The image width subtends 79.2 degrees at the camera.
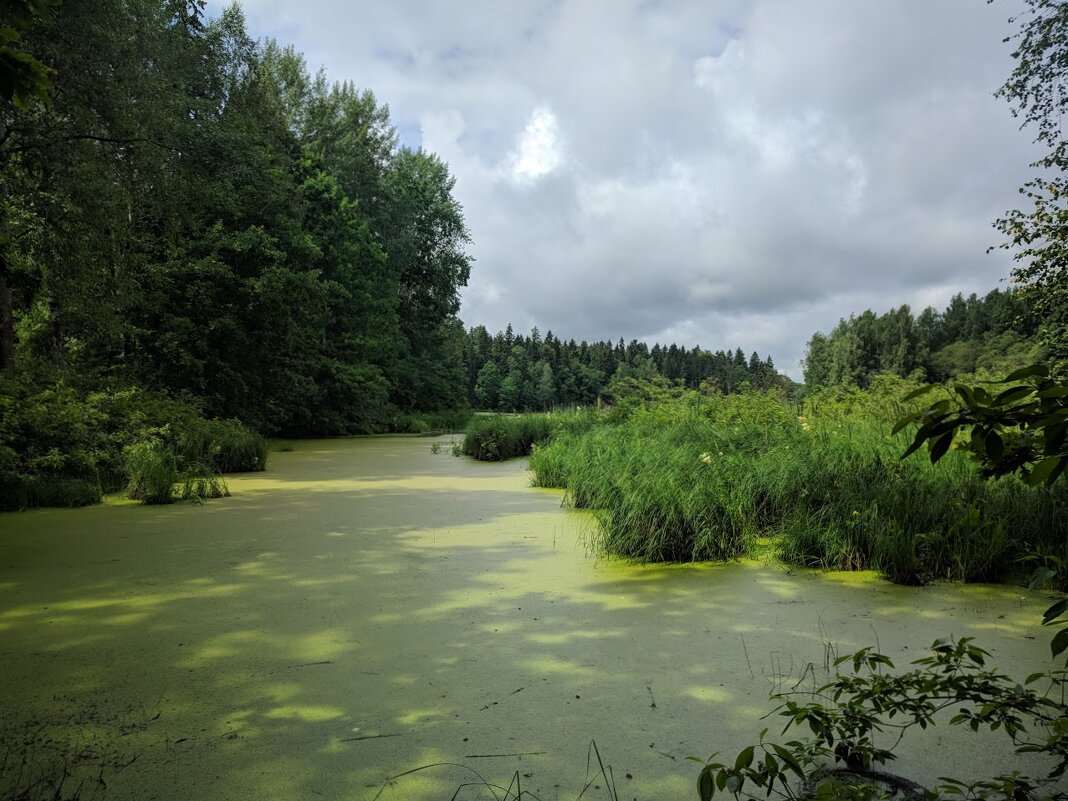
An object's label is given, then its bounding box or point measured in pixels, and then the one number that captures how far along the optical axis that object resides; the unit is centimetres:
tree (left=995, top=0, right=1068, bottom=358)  556
